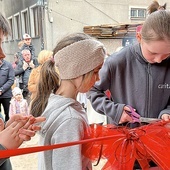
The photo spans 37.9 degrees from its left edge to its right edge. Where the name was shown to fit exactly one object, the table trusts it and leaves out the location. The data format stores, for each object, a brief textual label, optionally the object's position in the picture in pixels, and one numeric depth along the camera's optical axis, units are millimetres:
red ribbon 598
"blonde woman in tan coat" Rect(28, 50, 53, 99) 2676
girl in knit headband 825
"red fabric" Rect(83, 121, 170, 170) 877
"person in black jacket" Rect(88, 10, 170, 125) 1127
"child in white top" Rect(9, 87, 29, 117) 3160
